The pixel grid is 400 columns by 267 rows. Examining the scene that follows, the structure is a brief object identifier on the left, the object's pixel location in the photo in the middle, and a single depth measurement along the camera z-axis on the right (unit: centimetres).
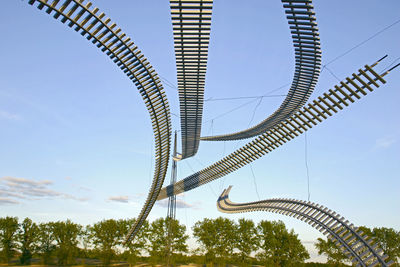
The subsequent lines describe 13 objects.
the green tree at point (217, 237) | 4562
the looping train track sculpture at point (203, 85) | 1197
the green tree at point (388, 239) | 4869
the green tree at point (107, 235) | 4678
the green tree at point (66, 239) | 4274
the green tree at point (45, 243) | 4419
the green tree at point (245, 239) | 4544
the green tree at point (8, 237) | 4356
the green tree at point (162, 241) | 4506
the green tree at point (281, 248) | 4434
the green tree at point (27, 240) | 4412
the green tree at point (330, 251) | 4388
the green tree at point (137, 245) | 4381
